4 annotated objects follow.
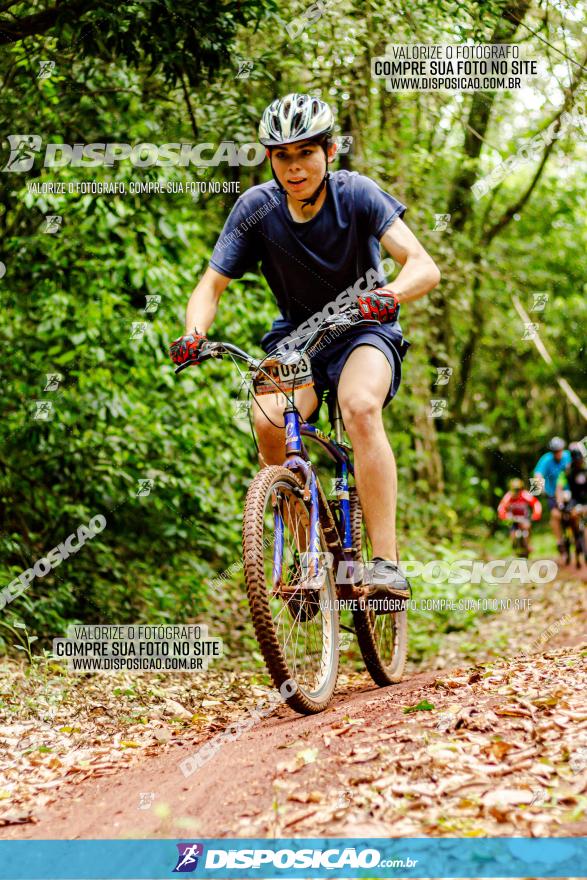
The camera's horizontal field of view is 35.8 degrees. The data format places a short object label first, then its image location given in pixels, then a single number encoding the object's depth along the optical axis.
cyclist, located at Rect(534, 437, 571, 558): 14.87
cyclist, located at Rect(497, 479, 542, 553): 14.52
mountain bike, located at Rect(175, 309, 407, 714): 3.38
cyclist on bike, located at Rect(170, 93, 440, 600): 3.96
